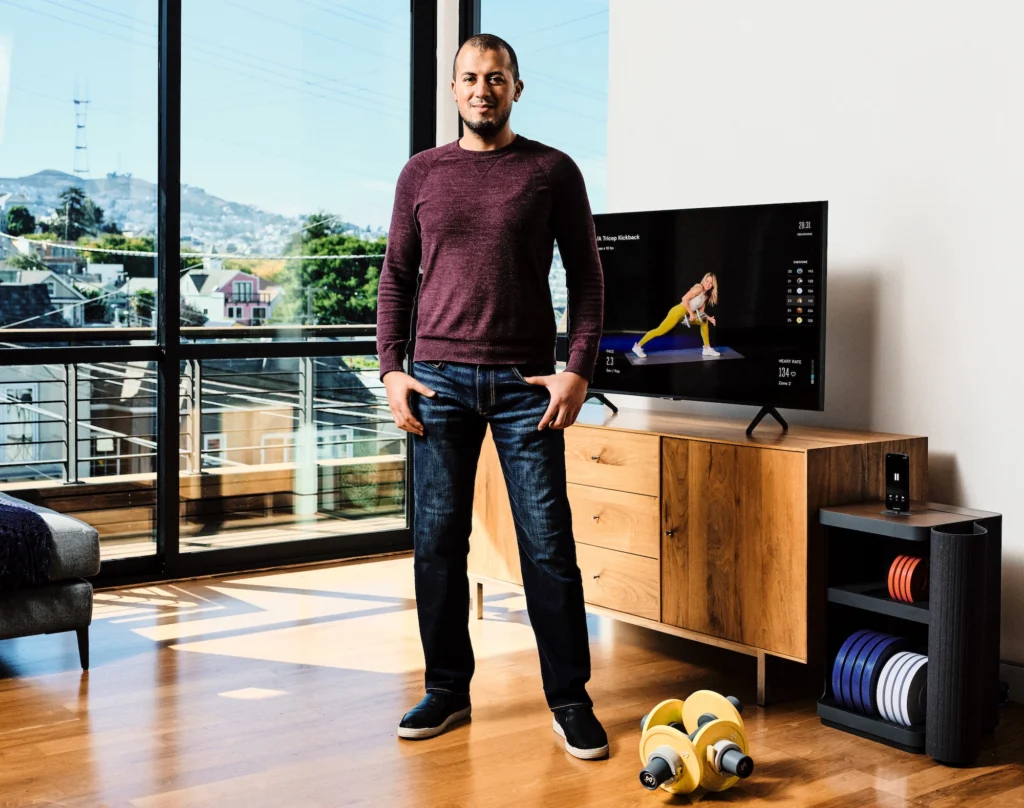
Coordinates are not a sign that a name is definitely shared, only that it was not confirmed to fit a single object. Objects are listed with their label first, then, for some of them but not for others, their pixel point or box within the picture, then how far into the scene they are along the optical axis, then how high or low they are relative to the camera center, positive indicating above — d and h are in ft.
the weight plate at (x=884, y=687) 8.73 -2.30
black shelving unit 8.21 -1.72
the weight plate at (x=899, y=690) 8.61 -2.29
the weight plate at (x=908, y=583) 8.75 -1.55
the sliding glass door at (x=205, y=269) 13.17 +1.07
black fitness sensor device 8.96 -0.86
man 8.35 +0.10
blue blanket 9.87 -1.56
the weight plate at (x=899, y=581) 8.80 -1.55
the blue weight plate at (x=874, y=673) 8.83 -2.22
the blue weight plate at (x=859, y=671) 8.92 -2.24
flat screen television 10.05 +0.55
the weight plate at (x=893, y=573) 8.86 -1.50
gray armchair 10.07 -1.99
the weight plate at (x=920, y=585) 8.79 -1.58
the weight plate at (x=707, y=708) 8.02 -2.29
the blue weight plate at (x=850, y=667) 8.98 -2.23
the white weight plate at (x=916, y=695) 8.54 -2.30
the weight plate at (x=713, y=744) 7.68 -2.42
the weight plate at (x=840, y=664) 9.07 -2.23
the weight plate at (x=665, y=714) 8.23 -2.40
